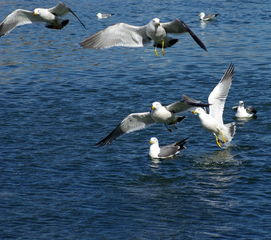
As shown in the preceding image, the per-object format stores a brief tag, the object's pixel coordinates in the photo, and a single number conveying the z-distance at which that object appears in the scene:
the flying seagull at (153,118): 18.34
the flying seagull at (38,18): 19.09
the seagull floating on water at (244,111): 23.42
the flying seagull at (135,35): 17.92
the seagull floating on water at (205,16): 40.56
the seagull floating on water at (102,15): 42.12
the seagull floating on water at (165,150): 20.28
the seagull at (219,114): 20.73
